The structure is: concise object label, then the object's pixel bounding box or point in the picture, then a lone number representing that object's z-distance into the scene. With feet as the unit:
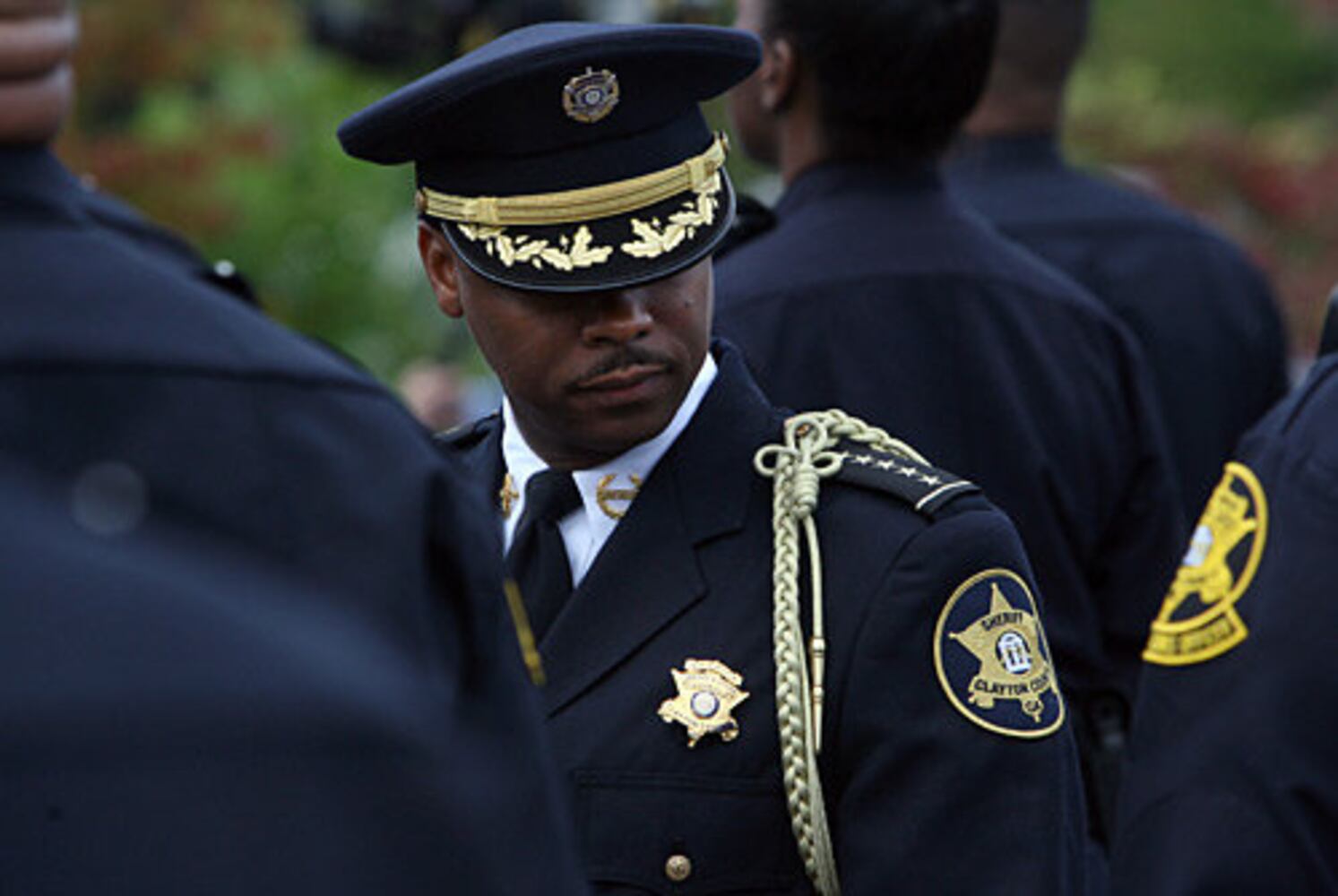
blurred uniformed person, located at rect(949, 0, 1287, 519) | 33.88
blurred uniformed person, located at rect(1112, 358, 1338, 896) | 19.47
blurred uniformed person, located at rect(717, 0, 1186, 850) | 26.55
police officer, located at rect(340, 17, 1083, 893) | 17.66
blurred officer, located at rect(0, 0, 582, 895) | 10.64
